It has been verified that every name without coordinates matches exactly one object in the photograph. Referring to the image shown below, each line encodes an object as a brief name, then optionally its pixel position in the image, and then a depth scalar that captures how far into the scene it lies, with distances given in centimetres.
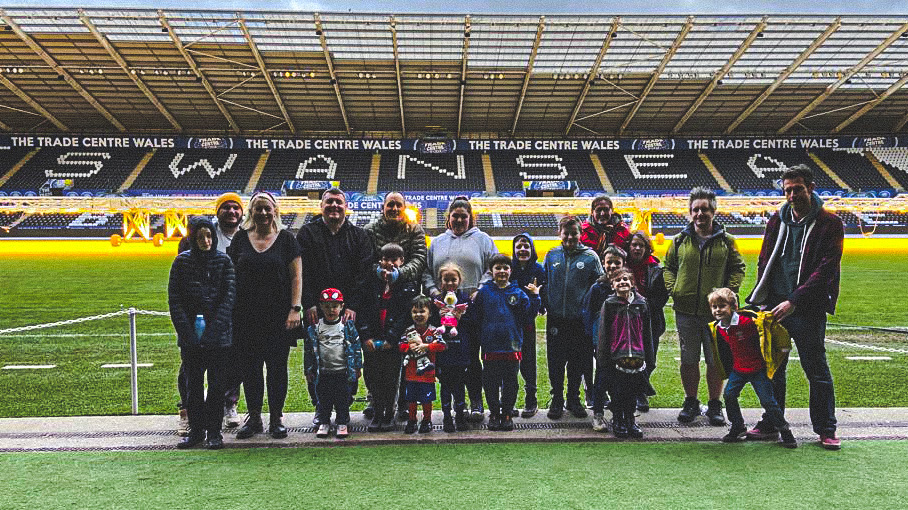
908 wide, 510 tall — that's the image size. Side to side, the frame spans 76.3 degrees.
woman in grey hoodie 448
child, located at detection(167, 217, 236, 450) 390
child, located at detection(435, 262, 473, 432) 423
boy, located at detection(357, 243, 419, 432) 433
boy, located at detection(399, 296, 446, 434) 418
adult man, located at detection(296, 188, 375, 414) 437
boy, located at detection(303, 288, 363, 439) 413
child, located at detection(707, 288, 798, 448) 396
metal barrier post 486
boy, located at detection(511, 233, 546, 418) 463
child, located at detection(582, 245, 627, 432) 421
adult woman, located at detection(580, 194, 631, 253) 502
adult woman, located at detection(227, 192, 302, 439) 415
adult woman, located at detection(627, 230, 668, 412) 470
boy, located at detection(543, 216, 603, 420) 458
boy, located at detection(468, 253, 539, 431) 428
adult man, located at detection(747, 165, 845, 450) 384
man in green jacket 443
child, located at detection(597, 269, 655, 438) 405
